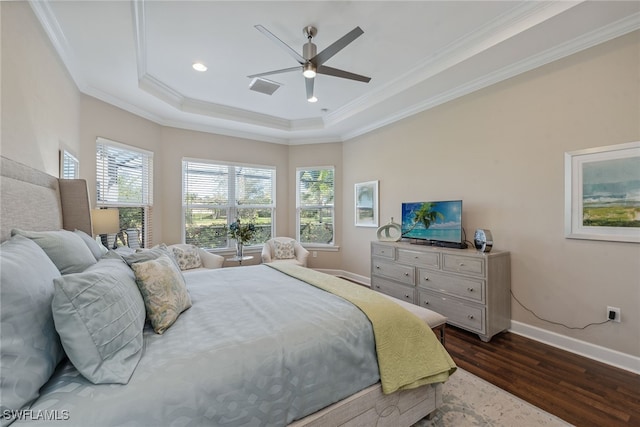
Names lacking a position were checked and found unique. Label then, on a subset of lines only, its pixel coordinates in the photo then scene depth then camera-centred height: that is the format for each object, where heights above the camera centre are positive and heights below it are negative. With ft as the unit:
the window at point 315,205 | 17.70 +0.32
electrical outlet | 7.35 -2.89
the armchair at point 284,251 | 15.25 -2.42
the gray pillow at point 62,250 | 4.22 -0.66
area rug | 5.45 -4.36
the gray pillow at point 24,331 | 2.44 -1.22
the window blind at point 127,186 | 11.28 +1.10
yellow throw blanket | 4.71 -2.60
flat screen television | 10.39 -0.54
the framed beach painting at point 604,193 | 7.15 +0.46
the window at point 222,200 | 14.99 +0.62
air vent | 11.11 +5.37
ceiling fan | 6.95 +4.36
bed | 2.76 -1.98
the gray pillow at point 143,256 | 5.14 -0.93
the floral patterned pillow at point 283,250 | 15.48 -2.35
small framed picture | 15.23 +0.35
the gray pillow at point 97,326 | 2.98 -1.41
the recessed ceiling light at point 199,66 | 9.89 +5.43
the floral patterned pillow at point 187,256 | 12.38 -2.19
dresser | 8.79 -2.72
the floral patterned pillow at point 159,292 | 4.49 -1.48
